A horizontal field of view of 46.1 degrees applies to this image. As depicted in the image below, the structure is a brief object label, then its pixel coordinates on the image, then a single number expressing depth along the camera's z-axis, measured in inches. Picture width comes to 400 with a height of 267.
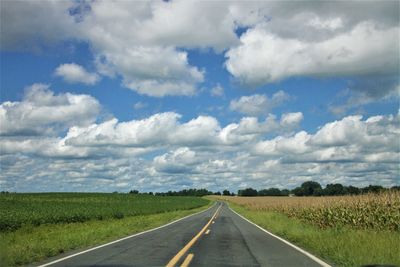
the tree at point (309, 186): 4422.0
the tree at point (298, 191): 4799.0
